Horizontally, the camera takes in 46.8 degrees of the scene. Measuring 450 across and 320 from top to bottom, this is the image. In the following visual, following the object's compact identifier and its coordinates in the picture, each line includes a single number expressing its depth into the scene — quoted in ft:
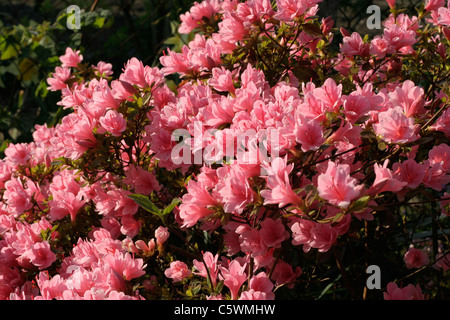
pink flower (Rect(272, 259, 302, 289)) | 4.54
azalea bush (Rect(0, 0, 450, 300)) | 3.71
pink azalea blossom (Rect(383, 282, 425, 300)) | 4.41
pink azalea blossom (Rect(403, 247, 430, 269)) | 5.57
